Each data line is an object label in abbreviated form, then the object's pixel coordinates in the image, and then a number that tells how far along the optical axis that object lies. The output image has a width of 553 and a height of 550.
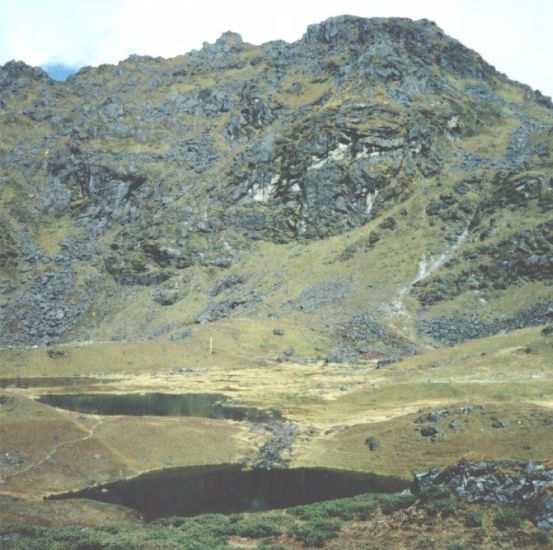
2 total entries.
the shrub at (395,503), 33.06
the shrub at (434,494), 32.22
